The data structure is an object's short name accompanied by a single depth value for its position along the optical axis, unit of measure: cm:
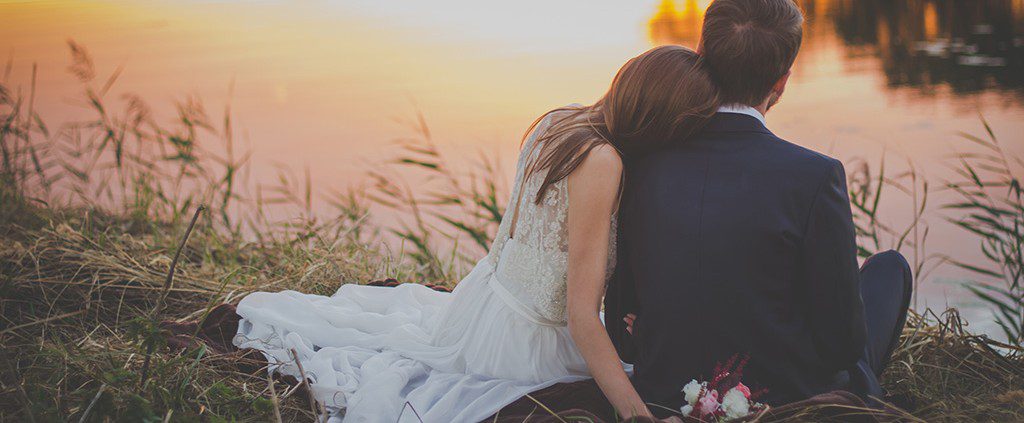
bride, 193
